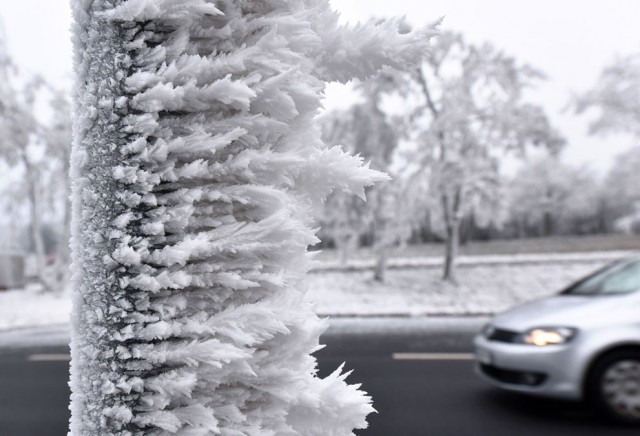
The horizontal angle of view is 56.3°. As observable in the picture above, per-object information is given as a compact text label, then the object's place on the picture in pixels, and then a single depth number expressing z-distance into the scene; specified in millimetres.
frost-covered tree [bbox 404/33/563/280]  13930
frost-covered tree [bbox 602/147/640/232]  18938
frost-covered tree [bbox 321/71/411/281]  14086
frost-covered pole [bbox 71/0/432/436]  546
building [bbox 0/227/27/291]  16703
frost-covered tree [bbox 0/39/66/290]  14148
